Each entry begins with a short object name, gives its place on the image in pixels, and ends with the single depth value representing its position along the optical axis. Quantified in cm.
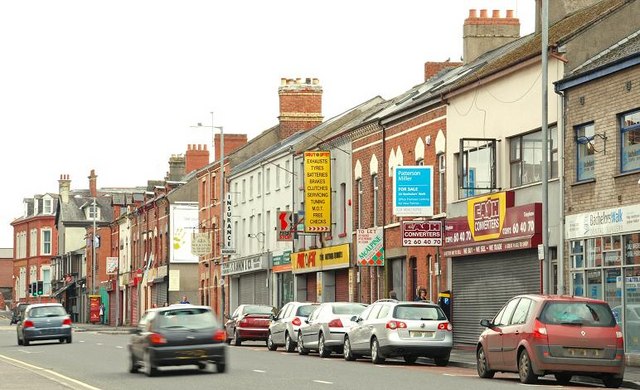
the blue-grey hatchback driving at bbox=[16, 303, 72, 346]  5066
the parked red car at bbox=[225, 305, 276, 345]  4888
